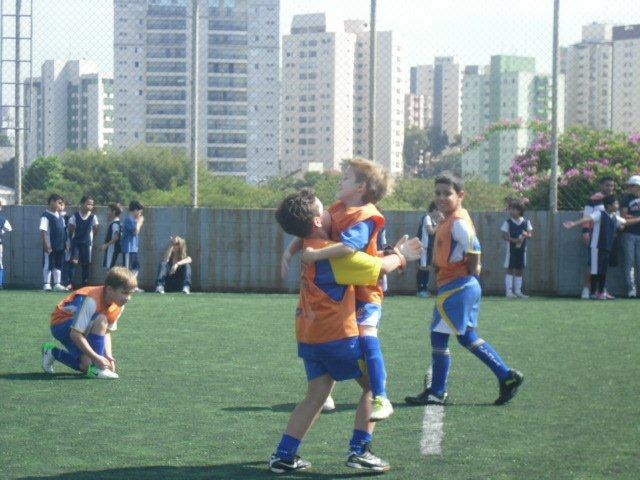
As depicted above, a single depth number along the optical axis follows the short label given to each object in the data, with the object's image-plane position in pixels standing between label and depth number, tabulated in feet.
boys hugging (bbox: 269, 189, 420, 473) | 20.68
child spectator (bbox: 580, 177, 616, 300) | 64.69
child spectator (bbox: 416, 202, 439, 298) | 65.26
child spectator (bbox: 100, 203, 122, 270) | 66.80
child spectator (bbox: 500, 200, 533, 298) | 65.46
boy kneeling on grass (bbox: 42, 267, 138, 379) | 31.09
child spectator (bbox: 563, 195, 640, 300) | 64.49
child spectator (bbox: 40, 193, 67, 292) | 67.00
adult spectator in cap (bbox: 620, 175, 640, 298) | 65.39
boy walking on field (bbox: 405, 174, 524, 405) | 27.91
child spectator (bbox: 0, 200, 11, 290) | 67.00
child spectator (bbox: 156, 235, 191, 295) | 66.69
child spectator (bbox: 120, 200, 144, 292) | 66.59
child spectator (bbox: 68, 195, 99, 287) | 67.31
